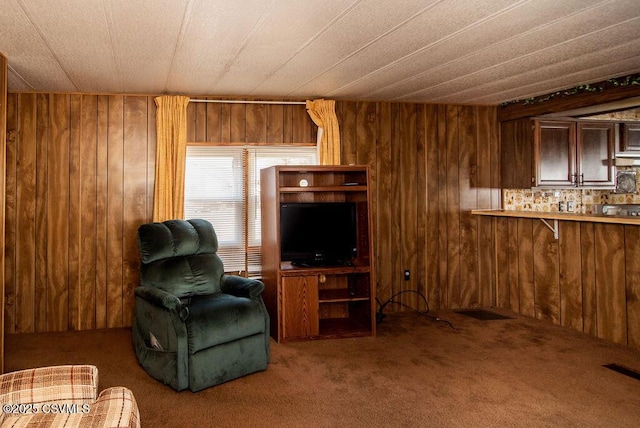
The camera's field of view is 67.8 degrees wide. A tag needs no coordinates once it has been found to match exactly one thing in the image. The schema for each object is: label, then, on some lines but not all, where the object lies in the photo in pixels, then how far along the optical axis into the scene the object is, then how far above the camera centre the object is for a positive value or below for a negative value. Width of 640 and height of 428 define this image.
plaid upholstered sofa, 1.67 -0.71
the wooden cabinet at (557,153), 5.22 +0.67
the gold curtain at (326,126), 4.93 +0.92
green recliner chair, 3.10 -0.68
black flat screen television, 4.36 -0.17
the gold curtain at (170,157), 4.56 +0.56
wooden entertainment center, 4.16 -0.55
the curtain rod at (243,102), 4.80 +1.16
